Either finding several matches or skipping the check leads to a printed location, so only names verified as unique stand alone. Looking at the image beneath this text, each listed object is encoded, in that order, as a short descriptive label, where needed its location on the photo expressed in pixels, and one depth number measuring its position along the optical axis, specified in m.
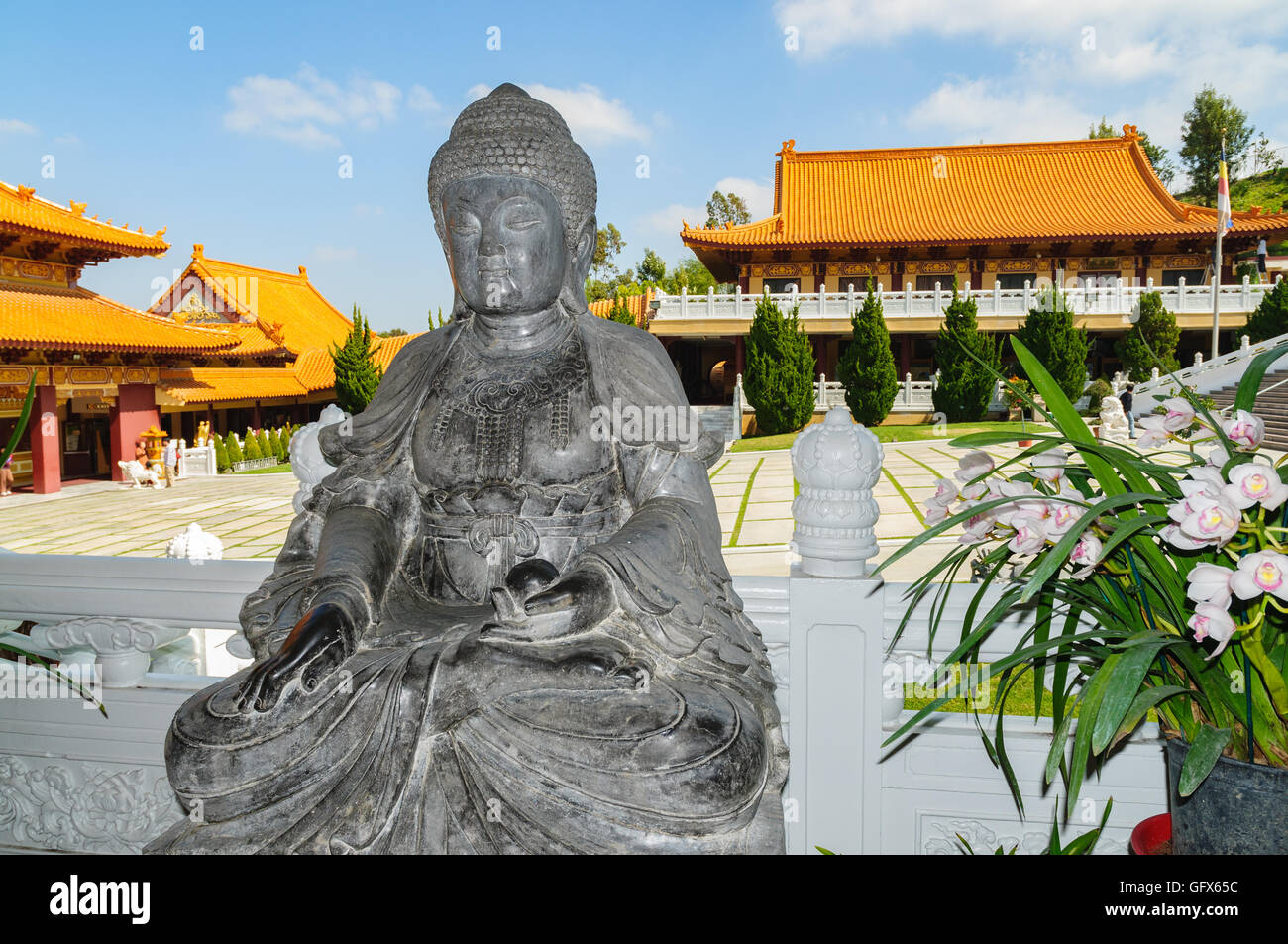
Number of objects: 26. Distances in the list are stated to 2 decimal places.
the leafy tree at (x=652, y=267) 35.50
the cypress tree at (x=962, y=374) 16.55
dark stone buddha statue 1.59
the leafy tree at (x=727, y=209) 38.84
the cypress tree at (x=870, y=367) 16.81
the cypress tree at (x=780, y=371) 16.39
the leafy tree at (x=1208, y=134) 37.59
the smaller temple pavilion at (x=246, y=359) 20.09
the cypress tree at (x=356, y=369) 18.77
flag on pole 17.21
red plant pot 1.88
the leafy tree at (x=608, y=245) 34.94
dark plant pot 1.63
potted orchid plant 1.50
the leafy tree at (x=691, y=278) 34.19
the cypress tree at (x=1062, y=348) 16.48
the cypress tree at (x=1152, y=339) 17.41
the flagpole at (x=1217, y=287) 17.41
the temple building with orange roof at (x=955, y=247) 19.08
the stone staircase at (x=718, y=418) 17.14
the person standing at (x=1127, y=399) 15.24
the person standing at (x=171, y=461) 17.53
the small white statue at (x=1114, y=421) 14.65
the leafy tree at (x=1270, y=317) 17.69
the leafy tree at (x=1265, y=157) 43.19
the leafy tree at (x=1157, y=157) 37.91
